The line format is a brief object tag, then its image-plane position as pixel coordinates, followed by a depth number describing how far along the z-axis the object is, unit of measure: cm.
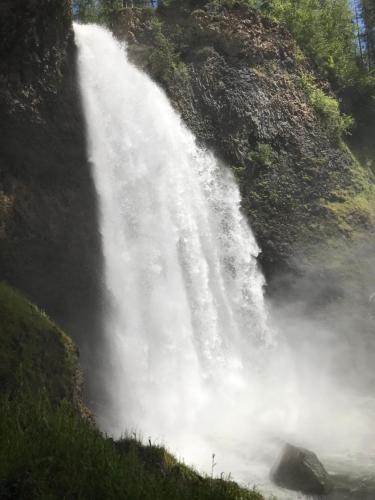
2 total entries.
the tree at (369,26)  3457
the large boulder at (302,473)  950
